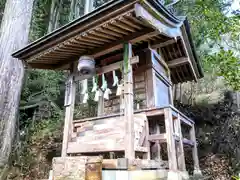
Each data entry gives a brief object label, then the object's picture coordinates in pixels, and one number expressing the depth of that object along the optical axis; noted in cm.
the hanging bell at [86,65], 353
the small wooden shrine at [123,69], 286
